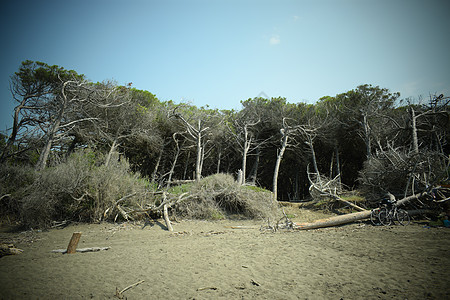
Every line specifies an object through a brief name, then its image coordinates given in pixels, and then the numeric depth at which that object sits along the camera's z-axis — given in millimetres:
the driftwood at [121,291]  2522
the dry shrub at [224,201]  9125
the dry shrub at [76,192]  6703
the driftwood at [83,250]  4359
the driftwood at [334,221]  7309
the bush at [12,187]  7711
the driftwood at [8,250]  4004
